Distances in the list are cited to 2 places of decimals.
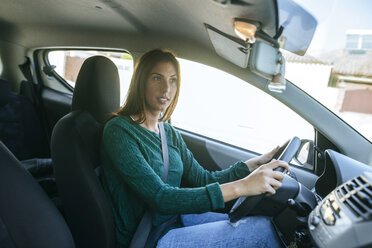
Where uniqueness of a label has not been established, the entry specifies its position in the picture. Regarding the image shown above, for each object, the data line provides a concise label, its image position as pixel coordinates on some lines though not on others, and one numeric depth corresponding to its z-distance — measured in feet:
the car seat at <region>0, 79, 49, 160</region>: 8.16
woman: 3.83
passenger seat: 3.24
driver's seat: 4.14
